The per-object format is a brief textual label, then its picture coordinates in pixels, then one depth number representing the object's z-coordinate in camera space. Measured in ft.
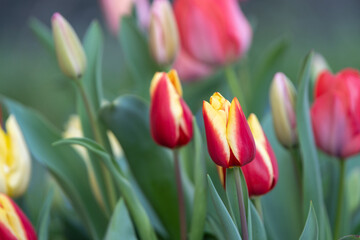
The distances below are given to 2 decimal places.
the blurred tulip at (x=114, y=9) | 5.58
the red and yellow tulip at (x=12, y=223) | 3.74
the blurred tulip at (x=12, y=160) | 3.97
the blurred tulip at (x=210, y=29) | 4.61
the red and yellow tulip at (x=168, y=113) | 3.83
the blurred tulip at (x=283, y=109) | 3.93
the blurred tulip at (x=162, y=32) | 4.19
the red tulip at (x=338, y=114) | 3.97
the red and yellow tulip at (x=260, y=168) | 3.76
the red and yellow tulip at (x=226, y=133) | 3.64
